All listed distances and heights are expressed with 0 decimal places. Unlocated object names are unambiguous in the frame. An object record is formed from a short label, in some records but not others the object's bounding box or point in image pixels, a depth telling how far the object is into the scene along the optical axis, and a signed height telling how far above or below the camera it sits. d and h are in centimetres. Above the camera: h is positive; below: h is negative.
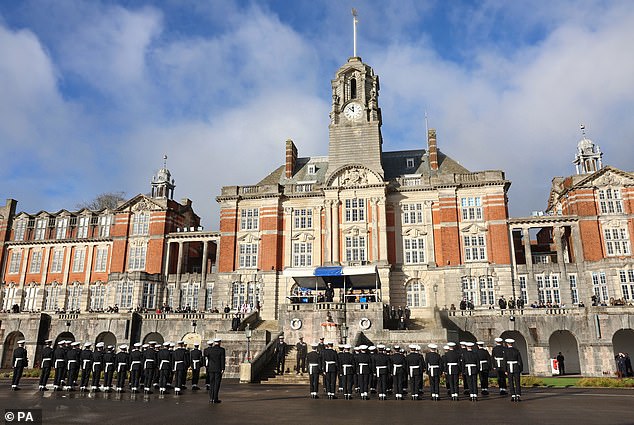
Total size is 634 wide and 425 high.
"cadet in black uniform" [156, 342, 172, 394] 2061 -141
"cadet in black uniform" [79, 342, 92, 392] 2202 -146
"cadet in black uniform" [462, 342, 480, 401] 1889 -137
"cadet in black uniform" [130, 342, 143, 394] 2127 -154
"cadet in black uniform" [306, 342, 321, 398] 2022 -153
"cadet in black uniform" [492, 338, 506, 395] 2031 -120
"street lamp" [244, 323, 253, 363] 3037 -11
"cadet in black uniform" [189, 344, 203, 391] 2250 -136
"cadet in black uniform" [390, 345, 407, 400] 1962 -154
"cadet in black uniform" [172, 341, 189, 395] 2062 -141
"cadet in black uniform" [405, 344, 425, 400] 1982 -141
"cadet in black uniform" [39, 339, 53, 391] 2248 -150
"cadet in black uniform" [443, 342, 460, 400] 1923 -144
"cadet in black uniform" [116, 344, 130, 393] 2191 -145
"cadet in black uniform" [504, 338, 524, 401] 1875 -133
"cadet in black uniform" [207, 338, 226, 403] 1773 -124
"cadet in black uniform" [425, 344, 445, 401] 1905 -147
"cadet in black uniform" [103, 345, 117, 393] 2183 -157
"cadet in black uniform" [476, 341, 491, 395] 1997 -129
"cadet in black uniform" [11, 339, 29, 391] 2317 -151
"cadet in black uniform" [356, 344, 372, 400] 1984 -145
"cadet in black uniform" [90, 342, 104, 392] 2217 -153
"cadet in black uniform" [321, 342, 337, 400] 1997 -146
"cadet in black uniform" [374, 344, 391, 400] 1964 -145
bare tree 7417 +1863
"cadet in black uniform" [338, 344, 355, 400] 1991 -146
